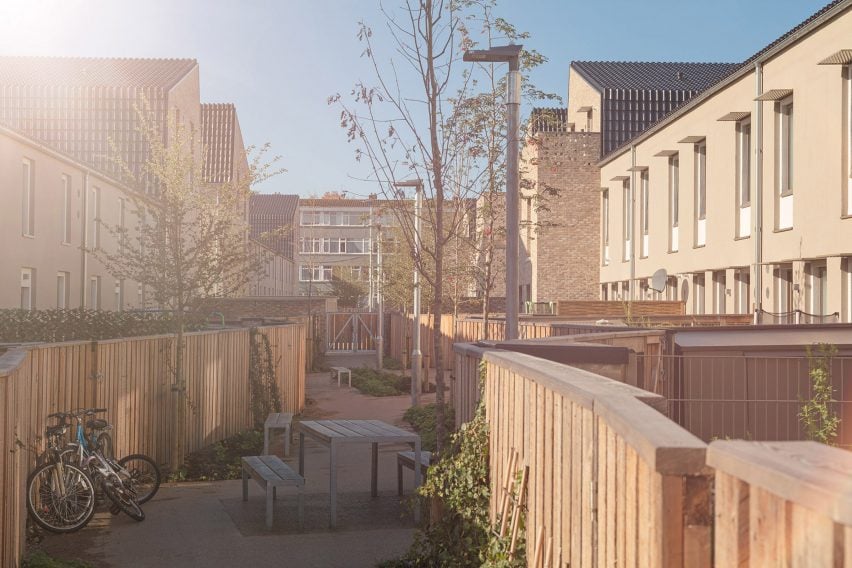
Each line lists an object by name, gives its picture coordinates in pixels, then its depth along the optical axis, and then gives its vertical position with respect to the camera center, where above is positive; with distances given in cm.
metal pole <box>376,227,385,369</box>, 3978 -92
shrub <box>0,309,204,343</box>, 1475 -35
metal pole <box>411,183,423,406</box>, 2438 -136
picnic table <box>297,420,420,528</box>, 1058 -133
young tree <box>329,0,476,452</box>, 1023 +153
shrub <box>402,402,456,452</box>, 1616 -204
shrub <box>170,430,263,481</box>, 1428 -217
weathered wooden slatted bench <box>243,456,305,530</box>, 1019 -166
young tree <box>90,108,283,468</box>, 1542 +74
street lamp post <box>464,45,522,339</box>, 1088 +105
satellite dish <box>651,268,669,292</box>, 3136 +73
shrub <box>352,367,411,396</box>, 2919 -223
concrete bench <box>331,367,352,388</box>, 3132 -194
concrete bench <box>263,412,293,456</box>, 1480 -171
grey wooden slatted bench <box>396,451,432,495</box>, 1138 -165
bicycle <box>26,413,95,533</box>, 949 -167
